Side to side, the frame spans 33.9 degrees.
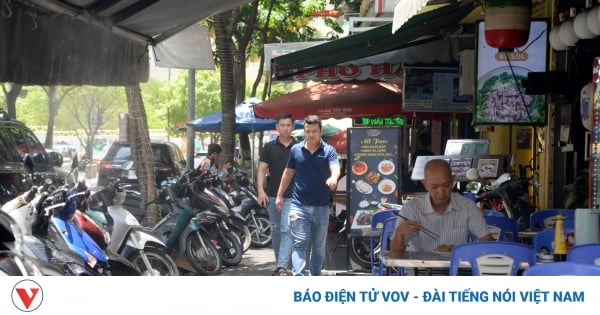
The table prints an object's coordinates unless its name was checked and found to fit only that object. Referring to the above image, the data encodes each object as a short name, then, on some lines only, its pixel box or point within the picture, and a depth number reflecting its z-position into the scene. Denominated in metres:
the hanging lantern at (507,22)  8.89
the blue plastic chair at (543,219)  8.74
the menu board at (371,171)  11.51
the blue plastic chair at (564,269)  5.14
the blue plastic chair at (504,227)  8.02
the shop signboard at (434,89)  14.83
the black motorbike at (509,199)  10.07
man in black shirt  9.98
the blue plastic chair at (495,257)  6.04
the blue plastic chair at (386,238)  7.62
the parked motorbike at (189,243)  11.38
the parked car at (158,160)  16.65
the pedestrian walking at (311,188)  9.42
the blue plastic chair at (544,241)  7.21
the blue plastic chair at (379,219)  9.50
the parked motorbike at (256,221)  14.80
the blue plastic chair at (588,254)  5.61
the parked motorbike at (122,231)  9.66
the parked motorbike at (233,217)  13.41
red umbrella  16.86
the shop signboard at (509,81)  10.61
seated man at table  6.85
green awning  12.22
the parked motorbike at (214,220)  12.40
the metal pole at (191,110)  17.23
